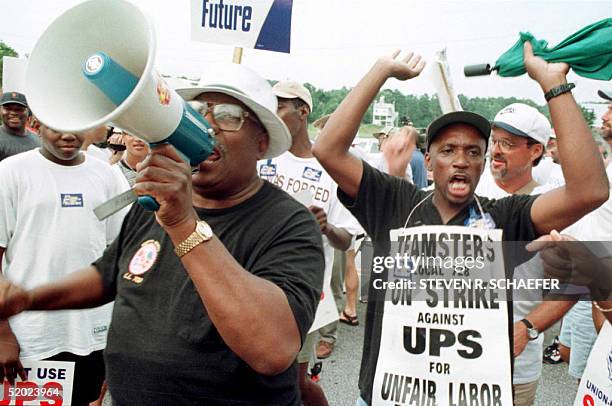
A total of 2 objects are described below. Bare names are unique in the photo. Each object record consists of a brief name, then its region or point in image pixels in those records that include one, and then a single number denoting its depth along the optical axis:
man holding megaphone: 1.32
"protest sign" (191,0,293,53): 3.03
